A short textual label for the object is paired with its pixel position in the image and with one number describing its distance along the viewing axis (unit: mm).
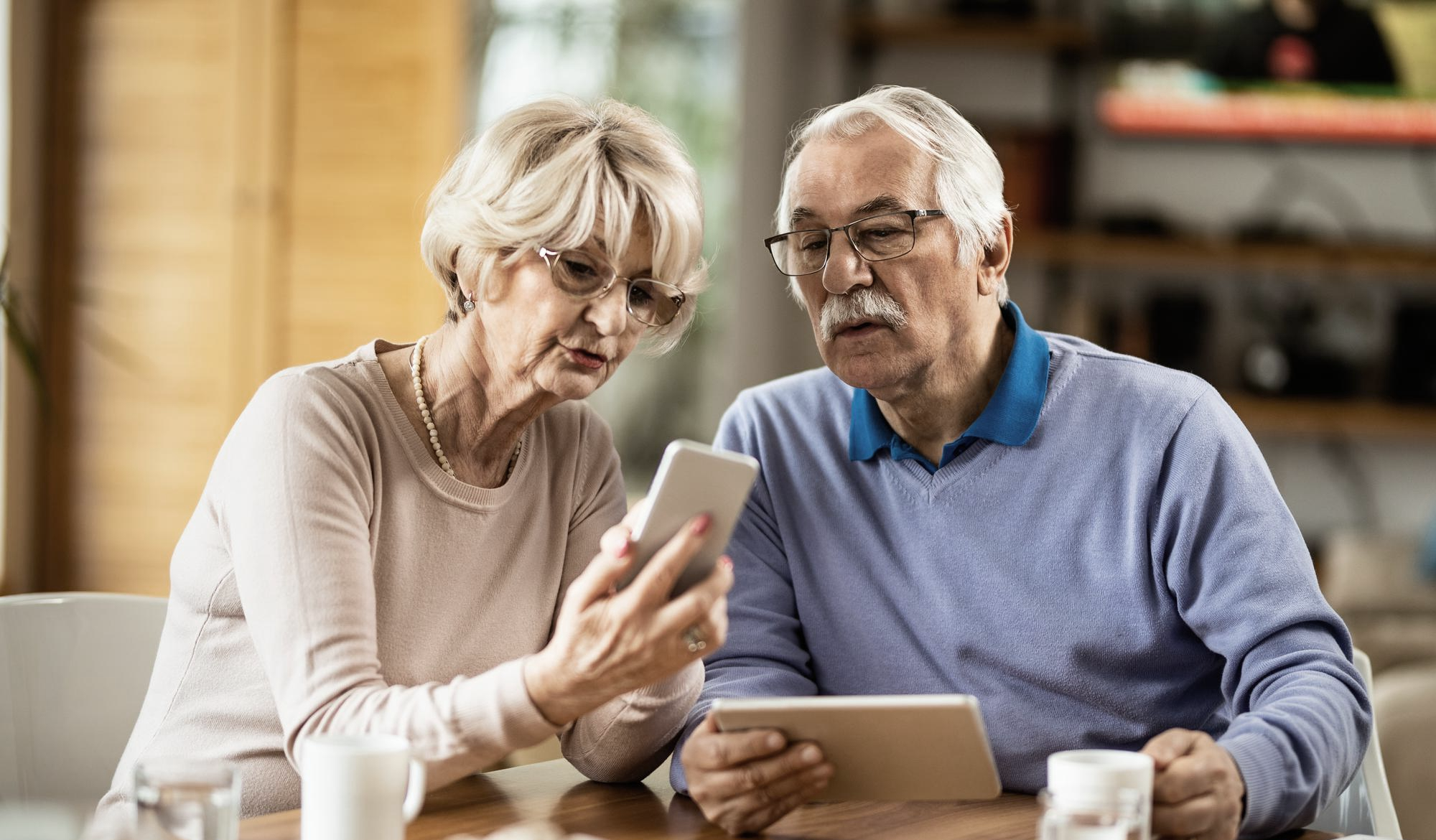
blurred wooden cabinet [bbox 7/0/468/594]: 4055
